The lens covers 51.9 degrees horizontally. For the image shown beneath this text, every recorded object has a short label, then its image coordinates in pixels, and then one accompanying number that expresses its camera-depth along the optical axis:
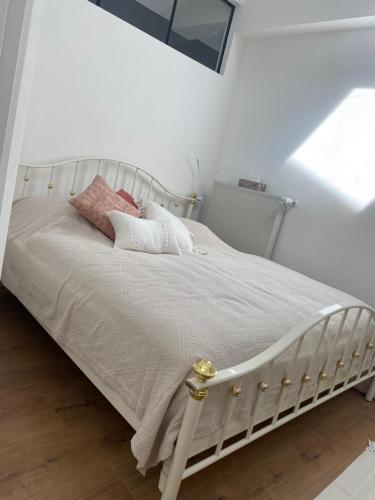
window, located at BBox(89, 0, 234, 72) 2.71
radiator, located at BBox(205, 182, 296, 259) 3.09
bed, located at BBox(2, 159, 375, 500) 1.13
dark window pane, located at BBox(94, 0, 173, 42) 2.59
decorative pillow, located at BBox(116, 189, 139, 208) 2.61
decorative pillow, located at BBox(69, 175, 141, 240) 2.22
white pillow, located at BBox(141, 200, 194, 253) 2.46
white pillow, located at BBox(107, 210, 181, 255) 2.14
